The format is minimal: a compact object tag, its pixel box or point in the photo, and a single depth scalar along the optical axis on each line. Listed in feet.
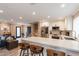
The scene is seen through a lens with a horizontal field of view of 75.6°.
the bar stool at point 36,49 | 5.07
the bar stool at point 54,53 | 3.67
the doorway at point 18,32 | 22.68
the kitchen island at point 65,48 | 3.66
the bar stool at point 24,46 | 6.03
